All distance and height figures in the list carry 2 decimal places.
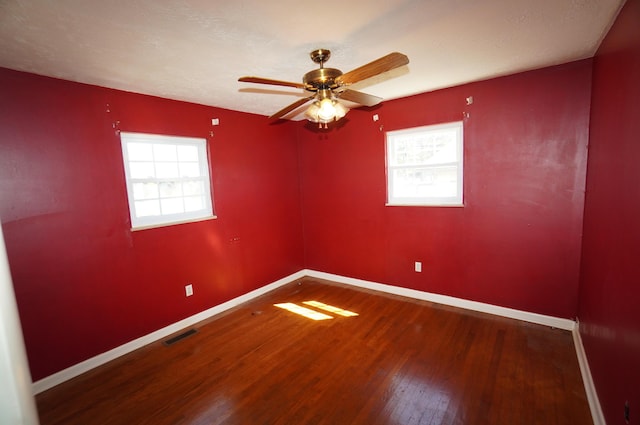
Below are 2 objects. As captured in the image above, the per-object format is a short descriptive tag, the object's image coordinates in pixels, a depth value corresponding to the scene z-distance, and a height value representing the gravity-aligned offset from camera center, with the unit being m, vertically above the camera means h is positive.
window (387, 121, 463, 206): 3.21 +0.13
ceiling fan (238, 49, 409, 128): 1.62 +0.63
